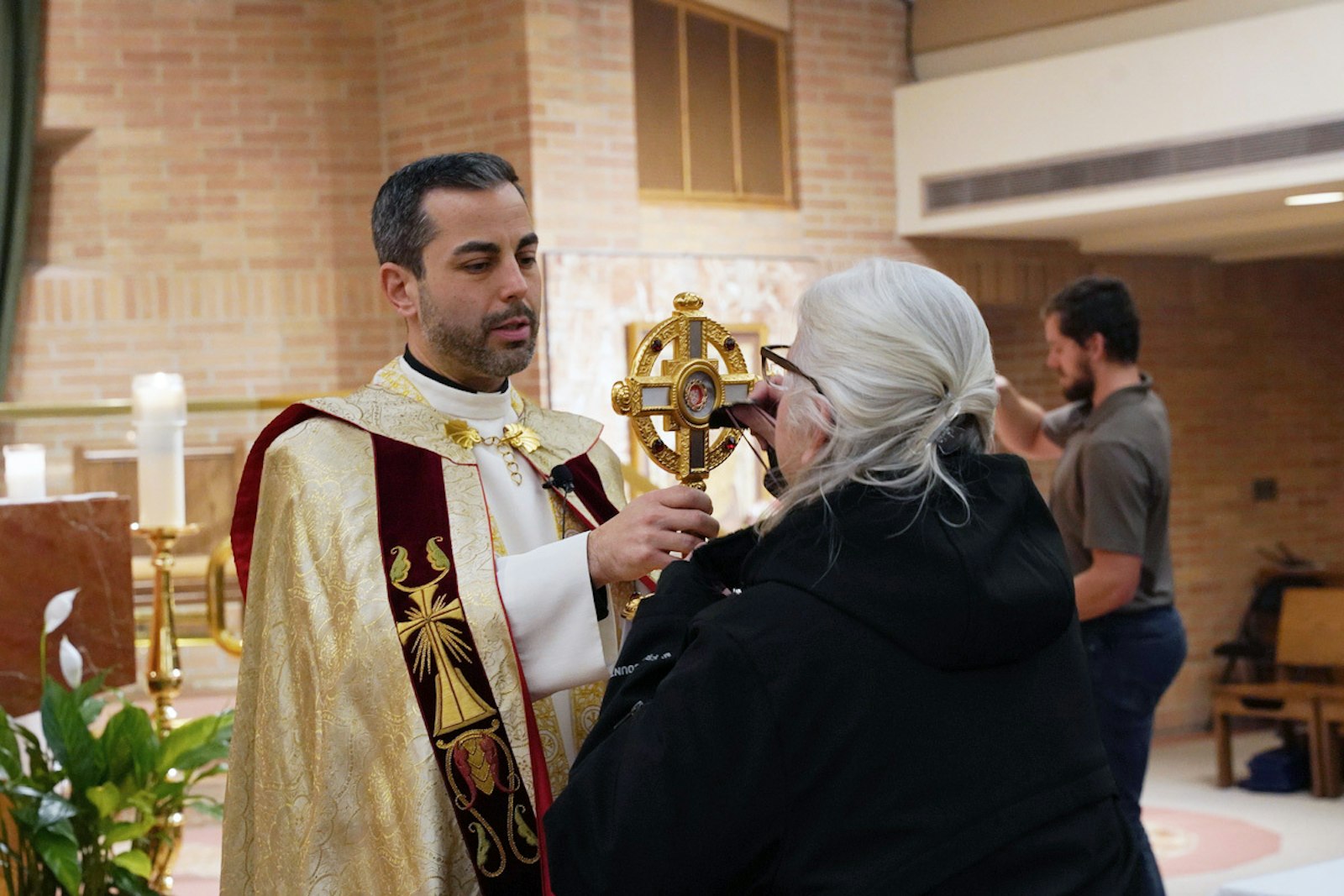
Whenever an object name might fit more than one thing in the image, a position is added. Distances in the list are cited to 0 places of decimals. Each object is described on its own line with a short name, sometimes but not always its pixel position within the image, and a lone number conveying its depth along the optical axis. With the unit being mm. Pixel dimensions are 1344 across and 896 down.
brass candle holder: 3201
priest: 2104
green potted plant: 2736
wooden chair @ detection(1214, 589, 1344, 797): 7617
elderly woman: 1518
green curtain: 6984
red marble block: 3363
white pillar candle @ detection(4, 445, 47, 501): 3516
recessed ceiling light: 7180
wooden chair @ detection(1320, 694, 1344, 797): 7531
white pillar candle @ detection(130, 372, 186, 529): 3215
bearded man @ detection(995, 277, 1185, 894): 4051
